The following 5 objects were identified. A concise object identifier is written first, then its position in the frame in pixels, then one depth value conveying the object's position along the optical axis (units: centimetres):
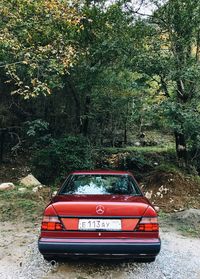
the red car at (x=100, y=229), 407
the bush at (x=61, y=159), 1275
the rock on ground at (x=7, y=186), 1077
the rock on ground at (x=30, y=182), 1136
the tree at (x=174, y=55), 1052
